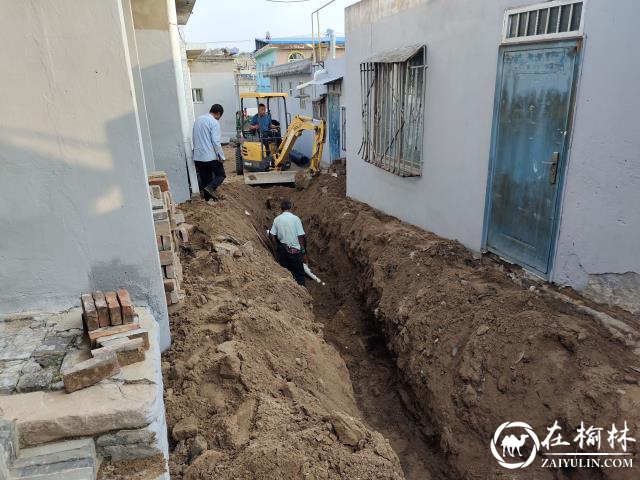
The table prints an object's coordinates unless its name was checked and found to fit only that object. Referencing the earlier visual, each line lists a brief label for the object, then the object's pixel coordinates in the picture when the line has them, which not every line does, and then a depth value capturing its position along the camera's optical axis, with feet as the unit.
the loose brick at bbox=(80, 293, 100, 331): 9.63
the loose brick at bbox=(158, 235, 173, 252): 13.16
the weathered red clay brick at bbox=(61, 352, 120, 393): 8.43
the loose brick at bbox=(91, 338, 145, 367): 9.14
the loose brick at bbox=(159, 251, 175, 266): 12.93
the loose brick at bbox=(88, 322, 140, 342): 9.47
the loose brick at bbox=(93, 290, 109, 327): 9.77
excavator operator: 43.32
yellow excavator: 39.58
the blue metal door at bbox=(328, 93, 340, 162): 44.35
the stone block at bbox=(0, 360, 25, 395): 8.52
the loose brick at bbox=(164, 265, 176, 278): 12.99
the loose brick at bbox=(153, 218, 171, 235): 13.12
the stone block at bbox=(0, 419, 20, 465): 7.41
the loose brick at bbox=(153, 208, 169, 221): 13.20
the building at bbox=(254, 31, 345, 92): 62.28
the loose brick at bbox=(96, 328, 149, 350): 9.35
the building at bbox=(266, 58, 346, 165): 42.93
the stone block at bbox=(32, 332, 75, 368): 9.24
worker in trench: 22.39
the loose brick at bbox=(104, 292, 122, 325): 9.83
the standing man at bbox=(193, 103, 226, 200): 24.70
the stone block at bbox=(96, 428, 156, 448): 8.16
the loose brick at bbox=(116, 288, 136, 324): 9.94
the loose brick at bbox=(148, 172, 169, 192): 17.58
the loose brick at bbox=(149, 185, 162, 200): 15.94
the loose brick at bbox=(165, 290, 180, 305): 13.10
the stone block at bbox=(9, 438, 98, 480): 7.48
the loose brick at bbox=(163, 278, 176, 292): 12.79
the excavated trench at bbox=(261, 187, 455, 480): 14.51
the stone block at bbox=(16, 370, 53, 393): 8.54
